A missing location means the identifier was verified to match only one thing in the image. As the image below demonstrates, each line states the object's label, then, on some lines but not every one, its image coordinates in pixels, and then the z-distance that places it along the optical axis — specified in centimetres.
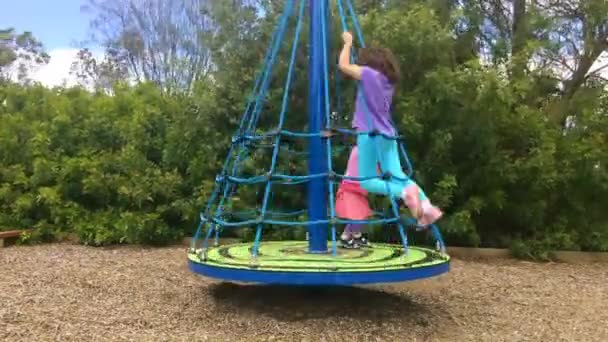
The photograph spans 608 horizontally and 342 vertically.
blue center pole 450
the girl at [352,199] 463
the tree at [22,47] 2838
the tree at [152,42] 2352
